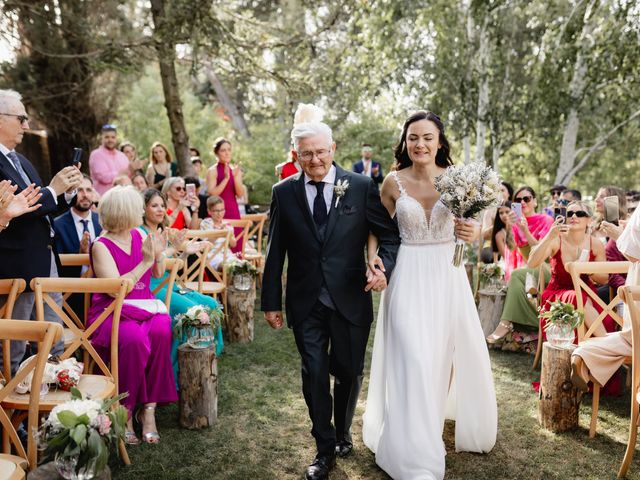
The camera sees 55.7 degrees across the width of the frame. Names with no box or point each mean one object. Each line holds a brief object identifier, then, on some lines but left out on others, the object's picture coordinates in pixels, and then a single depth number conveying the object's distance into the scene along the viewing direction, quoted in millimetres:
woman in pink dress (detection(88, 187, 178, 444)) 4137
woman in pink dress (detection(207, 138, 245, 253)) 8586
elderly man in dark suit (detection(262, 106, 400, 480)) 3529
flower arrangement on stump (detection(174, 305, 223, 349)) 4465
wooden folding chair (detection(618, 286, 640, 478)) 3465
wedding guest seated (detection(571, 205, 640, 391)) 3891
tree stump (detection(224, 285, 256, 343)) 6695
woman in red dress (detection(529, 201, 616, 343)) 5301
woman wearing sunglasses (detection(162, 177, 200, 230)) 6965
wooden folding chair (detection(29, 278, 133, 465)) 3662
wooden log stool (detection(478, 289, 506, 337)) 6719
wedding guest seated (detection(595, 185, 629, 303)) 5266
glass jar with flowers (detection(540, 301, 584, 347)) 4375
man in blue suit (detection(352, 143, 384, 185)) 13188
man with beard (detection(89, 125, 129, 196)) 8773
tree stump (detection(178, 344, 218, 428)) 4375
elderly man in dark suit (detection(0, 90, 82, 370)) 3959
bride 3541
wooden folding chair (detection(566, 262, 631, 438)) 4500
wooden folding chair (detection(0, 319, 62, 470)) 2658
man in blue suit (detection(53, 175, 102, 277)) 5180
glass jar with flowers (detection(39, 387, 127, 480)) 2365
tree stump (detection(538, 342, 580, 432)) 4266
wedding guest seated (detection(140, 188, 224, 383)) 5121
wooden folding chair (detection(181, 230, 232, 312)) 6297
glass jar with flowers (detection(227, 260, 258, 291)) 6852
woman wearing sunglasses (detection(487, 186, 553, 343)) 6254
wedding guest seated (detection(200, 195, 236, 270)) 7500
